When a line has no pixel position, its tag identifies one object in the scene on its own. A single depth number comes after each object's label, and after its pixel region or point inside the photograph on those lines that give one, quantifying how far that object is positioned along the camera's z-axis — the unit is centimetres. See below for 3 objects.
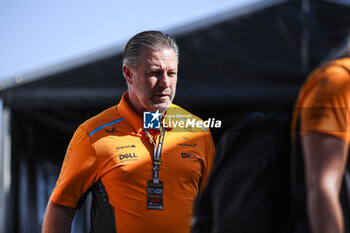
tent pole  625
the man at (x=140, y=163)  560
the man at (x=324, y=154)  511
